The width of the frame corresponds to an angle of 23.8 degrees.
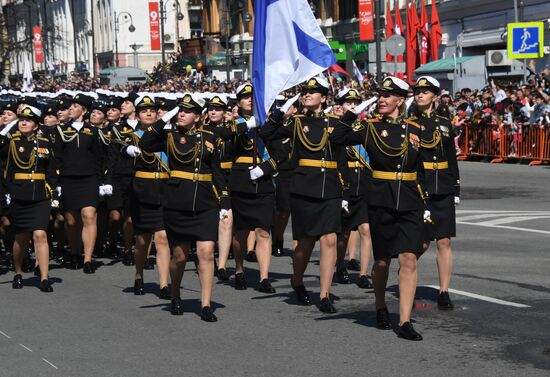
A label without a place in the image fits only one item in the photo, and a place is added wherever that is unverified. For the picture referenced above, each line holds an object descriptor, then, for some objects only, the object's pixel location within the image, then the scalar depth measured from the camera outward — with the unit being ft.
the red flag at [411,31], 144.46
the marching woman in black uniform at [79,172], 46.78
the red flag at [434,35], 146.57
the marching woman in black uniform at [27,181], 41.88
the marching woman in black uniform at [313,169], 35.53
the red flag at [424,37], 146.89
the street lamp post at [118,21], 301.02
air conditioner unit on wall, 122.68
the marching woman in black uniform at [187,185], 34.63
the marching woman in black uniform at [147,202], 38.83
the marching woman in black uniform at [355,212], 40.68
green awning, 133.59
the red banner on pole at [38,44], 316.81
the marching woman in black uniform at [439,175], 34.86
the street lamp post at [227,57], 181.80
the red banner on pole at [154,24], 282.48
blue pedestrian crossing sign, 109.09
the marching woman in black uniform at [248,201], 40.06
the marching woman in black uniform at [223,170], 41.22
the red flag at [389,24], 154.65
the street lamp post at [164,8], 241.14
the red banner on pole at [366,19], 165.99
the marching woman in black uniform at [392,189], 31.45
